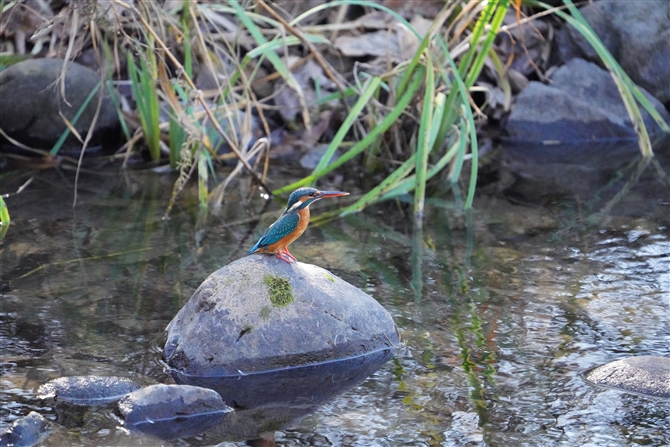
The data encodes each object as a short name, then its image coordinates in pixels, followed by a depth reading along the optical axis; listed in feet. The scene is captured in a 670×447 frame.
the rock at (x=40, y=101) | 47.85
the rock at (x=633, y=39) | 58.75
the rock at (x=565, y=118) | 55.93
